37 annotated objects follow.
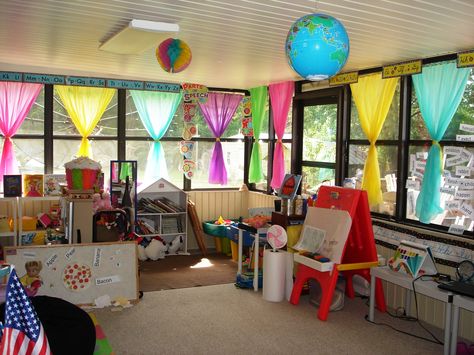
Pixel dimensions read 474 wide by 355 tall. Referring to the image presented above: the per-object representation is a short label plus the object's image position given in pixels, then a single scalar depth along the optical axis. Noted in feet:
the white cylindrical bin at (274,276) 16.28
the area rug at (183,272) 18.38
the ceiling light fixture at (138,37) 11.78
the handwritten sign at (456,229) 14.16
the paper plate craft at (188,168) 24.44
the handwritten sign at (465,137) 13.99
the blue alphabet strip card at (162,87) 23.39
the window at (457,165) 14.17
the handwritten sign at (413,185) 15.92
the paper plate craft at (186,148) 24.18
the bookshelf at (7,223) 19.65
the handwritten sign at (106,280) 15.33
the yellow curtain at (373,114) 16.85
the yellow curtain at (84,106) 22.13
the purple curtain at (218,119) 24.64
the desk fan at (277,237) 16.34
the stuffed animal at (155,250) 22.02
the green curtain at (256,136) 24.58
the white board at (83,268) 14.69
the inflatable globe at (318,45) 8.34
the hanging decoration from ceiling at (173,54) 11.84
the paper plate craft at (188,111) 24.20
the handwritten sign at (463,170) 14.16
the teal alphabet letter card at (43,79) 21.08
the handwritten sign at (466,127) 14.08
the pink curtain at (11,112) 20.99
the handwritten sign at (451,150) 14.46
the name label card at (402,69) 15.56
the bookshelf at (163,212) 22.89
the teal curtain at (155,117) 23.58
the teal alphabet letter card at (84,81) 21.84
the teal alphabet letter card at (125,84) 22.67
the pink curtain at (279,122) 22.48
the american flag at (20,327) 5.82
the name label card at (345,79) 18.18
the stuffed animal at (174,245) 23.17
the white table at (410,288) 11.85
